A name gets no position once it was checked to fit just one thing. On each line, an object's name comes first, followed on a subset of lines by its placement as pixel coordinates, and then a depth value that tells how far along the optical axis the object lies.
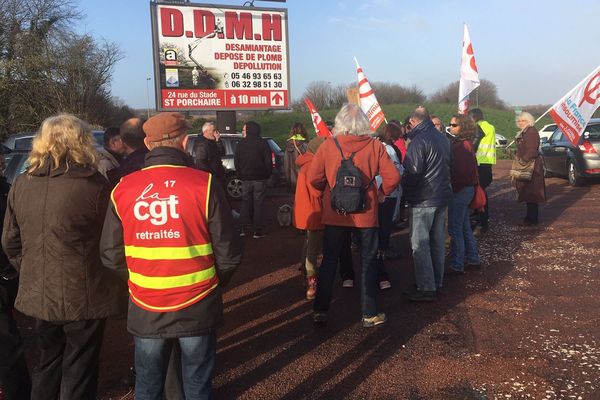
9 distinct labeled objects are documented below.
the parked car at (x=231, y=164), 12.76
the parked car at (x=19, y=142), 13.92
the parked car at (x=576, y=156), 12.54
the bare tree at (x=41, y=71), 26.41
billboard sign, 12.48
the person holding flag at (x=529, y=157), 8.25
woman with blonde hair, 2.78
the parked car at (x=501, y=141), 32.01
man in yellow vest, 8.01
